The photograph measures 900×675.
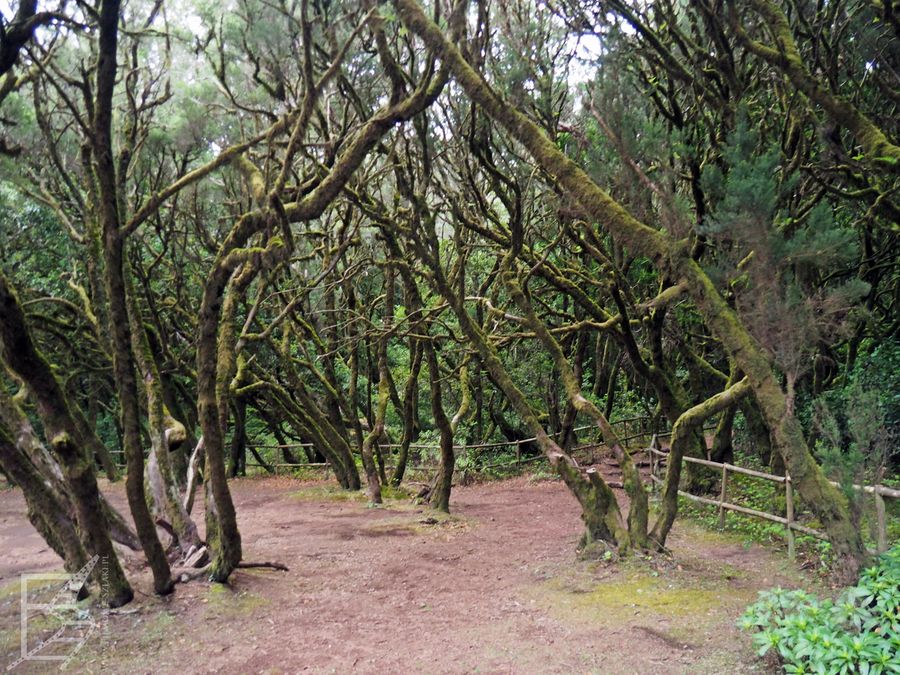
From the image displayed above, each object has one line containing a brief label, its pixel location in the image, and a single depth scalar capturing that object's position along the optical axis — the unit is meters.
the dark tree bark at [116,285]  5.79
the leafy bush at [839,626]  3.85
